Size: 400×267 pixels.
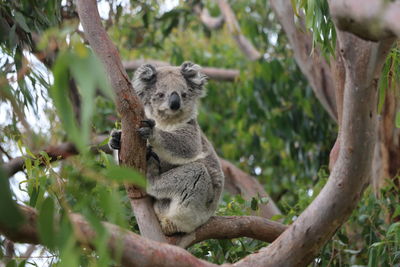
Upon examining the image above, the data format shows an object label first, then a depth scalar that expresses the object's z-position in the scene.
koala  7.12
